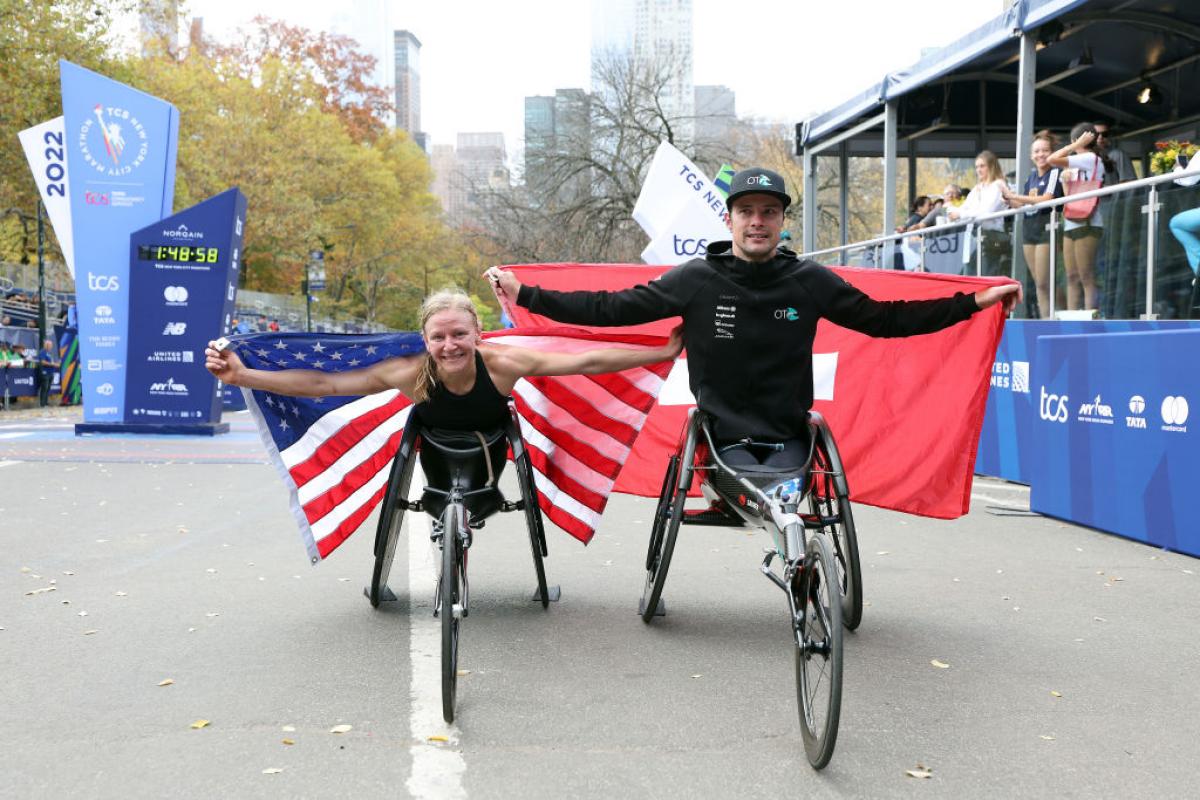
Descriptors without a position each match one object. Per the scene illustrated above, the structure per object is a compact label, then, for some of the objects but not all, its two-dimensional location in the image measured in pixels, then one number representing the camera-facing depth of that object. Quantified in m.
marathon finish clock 17.97
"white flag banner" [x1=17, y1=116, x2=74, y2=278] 20.08
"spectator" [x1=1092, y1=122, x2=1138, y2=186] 12.67
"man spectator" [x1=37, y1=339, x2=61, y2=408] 26.77
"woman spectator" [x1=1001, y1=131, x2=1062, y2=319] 11.79
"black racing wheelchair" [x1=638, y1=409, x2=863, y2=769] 3.94
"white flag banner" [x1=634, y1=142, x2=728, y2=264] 13.50
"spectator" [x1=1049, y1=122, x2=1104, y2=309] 11.01
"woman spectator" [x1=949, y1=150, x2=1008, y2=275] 12.61
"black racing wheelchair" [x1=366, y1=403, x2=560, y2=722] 5.62
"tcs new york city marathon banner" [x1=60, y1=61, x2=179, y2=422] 17.70
